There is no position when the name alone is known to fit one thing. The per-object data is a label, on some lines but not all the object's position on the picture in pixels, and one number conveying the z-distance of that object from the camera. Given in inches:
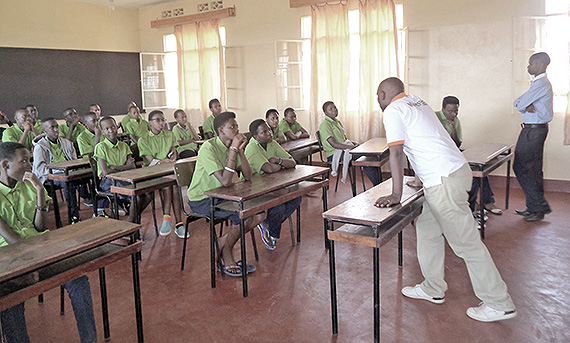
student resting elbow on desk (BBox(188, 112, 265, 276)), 128.0
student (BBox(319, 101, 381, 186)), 214.1
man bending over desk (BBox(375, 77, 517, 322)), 95.3
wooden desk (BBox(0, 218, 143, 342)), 71.2
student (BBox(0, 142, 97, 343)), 89.0
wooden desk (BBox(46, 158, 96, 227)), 166.9
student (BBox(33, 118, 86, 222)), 181.8
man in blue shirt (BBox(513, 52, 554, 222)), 164.9
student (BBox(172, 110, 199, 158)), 243.6
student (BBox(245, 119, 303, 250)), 144.6
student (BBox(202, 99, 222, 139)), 278.1
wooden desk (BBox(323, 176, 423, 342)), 89.5
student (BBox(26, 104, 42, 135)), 238.2
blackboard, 300.5
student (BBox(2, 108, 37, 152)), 210.5
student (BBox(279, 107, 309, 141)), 240.4
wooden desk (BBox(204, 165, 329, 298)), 117.0
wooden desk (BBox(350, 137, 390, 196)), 178.4
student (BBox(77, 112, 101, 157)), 204.7
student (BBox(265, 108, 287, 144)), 223.6
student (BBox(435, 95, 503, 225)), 185.9
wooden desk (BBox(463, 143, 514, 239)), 149.9
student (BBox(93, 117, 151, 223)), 164.7
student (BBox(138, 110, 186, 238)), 174.9
